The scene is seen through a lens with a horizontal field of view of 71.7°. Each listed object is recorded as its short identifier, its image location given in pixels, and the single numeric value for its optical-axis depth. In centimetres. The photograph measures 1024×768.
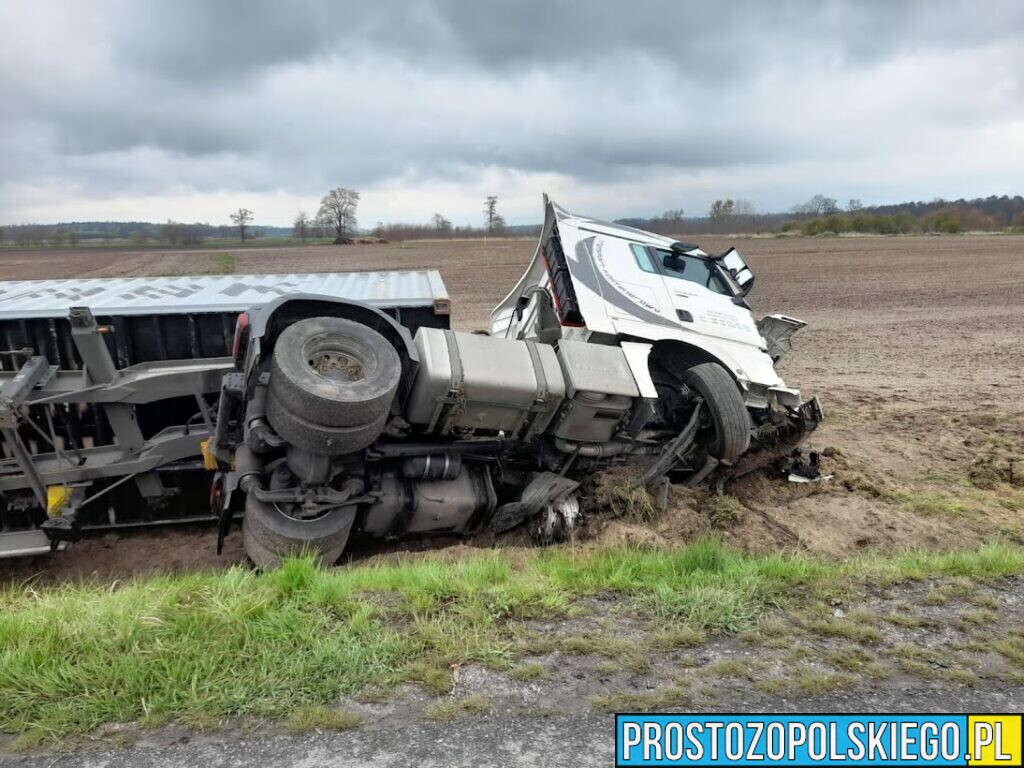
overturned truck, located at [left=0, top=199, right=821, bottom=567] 468
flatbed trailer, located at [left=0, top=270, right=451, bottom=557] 512
